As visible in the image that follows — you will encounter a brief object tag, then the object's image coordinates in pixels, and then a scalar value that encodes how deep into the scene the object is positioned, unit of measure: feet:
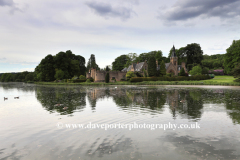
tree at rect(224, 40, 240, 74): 176.45
